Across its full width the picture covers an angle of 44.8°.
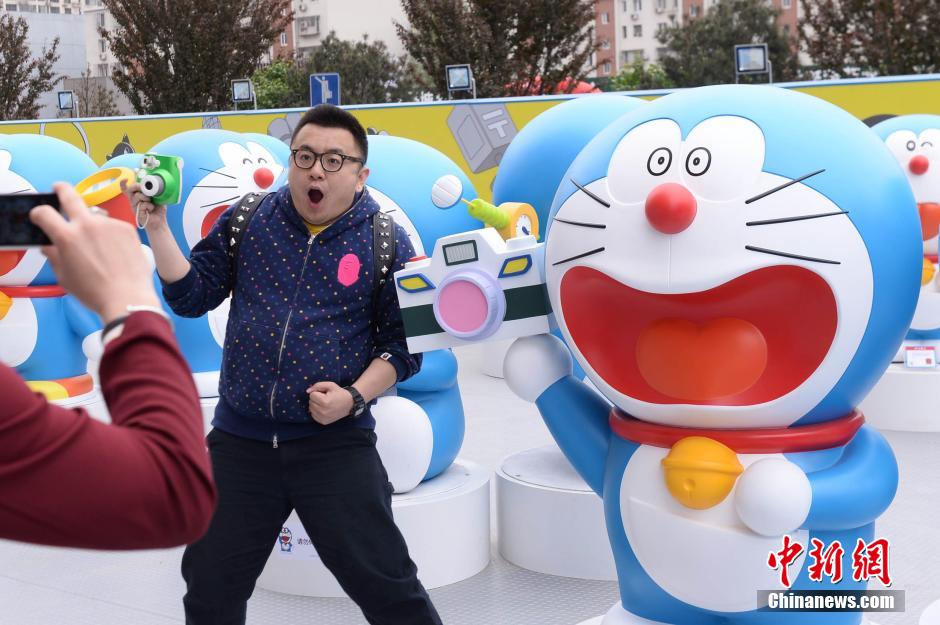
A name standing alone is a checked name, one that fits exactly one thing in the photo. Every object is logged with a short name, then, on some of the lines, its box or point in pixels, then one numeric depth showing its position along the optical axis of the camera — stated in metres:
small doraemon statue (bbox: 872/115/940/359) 5.79
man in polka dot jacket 2.50
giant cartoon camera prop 2.87
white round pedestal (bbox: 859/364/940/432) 5.70
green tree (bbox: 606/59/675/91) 35.41
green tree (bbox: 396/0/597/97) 19.42
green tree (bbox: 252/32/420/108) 31.75
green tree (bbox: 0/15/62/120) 25.22
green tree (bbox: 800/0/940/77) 19.14
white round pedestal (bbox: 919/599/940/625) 2.86
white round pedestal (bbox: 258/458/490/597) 3.65
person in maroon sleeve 1.14
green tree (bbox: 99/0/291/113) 21.48
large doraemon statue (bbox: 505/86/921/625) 2.46
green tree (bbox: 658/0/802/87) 34.56
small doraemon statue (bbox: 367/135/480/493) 3.65
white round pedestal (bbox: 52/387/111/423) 5.57
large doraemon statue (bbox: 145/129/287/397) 5.51
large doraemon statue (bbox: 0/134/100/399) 5.40
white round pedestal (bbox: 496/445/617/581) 3.73
